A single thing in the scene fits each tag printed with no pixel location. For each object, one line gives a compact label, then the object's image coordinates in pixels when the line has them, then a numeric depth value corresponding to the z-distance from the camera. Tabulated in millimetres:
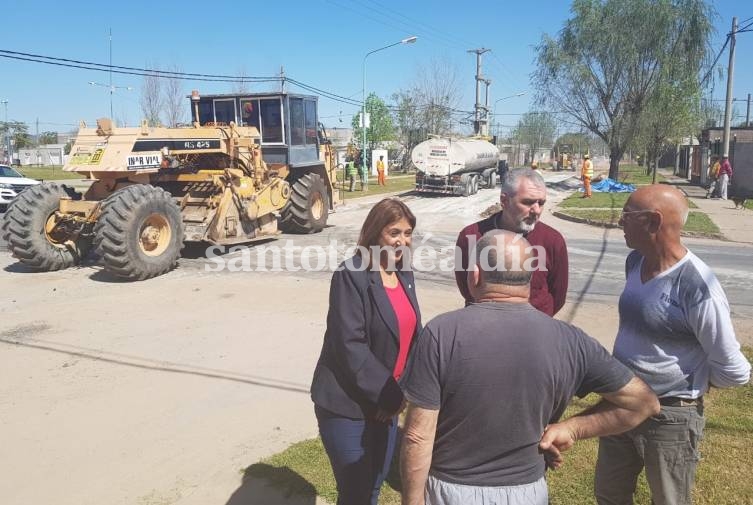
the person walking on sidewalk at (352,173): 26652
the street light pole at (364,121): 27909
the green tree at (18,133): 67431
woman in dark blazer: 2586
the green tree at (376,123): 50406
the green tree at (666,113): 26562
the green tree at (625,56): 27078
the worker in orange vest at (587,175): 22781
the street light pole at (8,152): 52212
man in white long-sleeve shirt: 2533
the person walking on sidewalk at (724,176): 22156
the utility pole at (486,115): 44406
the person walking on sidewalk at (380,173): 29902
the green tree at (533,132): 65625
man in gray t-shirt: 1890
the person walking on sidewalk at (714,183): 22875
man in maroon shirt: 3580
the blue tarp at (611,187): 26181
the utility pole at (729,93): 21328
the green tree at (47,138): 87375
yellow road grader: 9242
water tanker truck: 24422
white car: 19234
